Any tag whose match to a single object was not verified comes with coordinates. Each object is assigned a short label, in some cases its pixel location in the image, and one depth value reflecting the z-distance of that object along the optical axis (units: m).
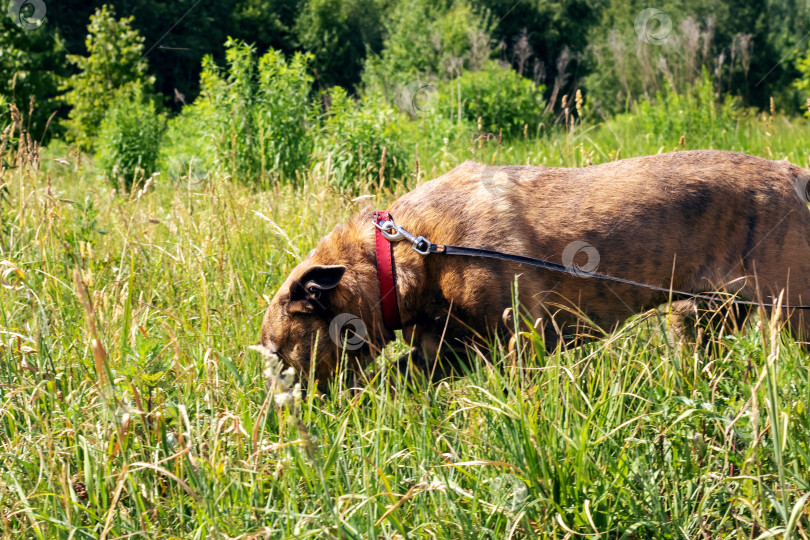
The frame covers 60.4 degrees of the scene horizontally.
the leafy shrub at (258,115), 7.82
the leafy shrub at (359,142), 7.12
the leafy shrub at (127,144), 10.55
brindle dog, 3.21
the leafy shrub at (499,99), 11.98
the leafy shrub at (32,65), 17.52
